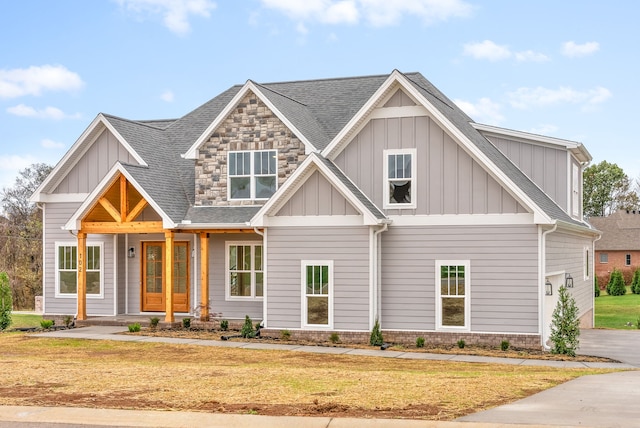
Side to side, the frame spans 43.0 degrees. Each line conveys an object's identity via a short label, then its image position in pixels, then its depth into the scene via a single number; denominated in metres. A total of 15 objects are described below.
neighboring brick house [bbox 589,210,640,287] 66.25
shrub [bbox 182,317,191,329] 24.08
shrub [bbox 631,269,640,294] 56.56
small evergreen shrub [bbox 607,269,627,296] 55.09
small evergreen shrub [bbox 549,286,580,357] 19.69
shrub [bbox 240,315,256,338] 22.05
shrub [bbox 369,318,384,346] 20.94
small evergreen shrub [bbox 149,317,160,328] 23.75
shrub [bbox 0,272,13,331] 25.67
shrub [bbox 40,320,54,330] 24.31
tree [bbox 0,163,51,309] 51.97
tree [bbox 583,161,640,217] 88.00
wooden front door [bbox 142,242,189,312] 26.14
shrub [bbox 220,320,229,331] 23.67
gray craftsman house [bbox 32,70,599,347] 21.02
